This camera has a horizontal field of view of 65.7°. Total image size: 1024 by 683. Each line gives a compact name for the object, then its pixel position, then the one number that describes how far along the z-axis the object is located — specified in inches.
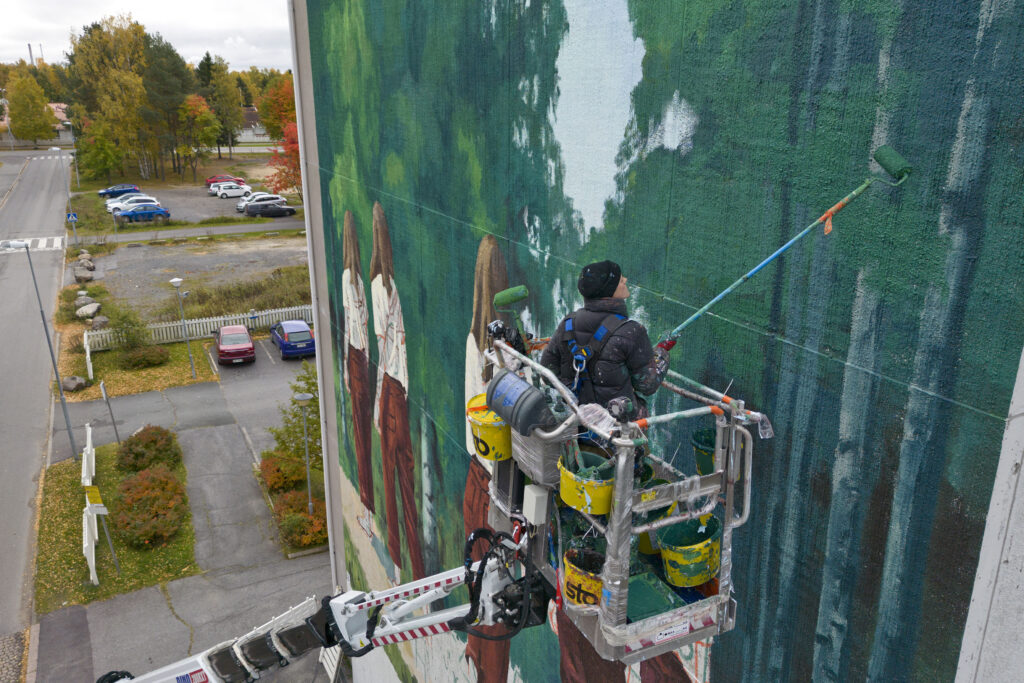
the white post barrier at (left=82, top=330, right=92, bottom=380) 1158.3
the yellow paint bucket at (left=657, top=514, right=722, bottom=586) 157.3
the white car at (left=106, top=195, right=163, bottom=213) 2214.6
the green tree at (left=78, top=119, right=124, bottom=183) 2586.1
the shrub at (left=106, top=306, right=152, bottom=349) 1238.3
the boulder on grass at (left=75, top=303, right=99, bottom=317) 1391.5
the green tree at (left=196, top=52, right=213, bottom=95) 3184.1
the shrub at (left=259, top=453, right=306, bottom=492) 855.1
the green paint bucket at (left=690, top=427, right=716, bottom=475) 175.2
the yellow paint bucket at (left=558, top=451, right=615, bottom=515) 142.1
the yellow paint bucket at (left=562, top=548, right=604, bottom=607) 153.0
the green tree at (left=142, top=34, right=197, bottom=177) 2618.1
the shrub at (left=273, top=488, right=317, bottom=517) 809.5
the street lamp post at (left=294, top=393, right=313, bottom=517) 708.7
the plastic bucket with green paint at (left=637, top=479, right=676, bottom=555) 177.0
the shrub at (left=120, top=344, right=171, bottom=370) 1204.5
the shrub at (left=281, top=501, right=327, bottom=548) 762.2
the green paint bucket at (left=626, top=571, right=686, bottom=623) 160.6
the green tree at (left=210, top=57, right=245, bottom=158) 3159.5
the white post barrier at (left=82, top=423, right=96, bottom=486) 834.2
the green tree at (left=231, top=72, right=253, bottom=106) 4361.2
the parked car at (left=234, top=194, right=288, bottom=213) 2304.4
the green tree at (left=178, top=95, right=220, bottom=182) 2711.6
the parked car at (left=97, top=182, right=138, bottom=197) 2509.8
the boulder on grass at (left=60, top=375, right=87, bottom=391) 1117.7
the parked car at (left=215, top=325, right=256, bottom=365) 1208.2
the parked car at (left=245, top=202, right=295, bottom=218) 2294.5
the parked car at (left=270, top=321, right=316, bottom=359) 1241.4
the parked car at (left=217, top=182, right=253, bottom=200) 2556.6
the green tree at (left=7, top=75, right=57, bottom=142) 3196.4
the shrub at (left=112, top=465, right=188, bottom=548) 759.7
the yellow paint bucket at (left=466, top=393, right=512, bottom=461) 178.9
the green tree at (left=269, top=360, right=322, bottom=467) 858.1
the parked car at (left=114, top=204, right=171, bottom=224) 2183.8
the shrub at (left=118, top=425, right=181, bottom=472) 892.6
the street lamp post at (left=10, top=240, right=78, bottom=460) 888.3
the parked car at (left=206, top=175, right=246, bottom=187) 2682.1
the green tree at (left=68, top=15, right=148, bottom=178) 2608.3
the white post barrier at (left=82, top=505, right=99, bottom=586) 700.7
